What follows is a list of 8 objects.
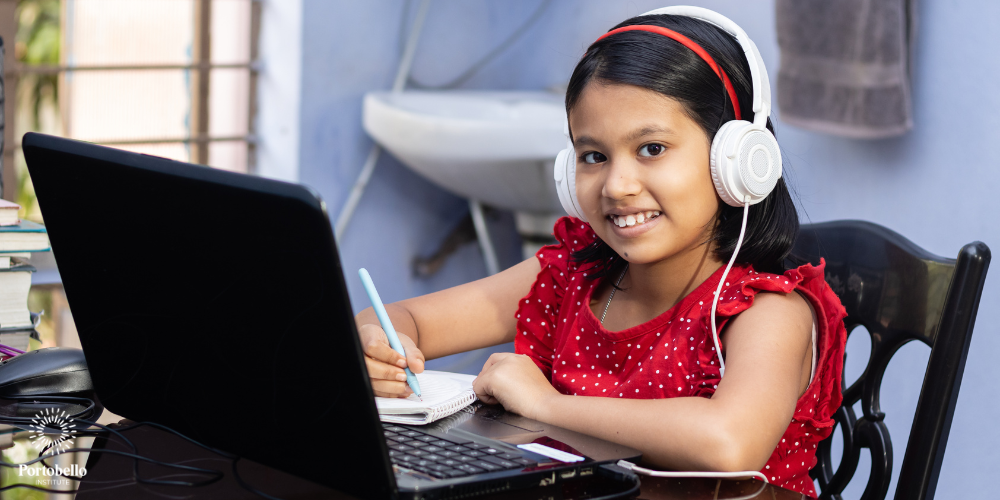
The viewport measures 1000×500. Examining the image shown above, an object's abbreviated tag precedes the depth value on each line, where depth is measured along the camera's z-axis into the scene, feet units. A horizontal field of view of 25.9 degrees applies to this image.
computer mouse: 7.77
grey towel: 10.37
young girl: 7.56
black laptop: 6.61
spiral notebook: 7.44
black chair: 7.68
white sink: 13.22
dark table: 6.94
